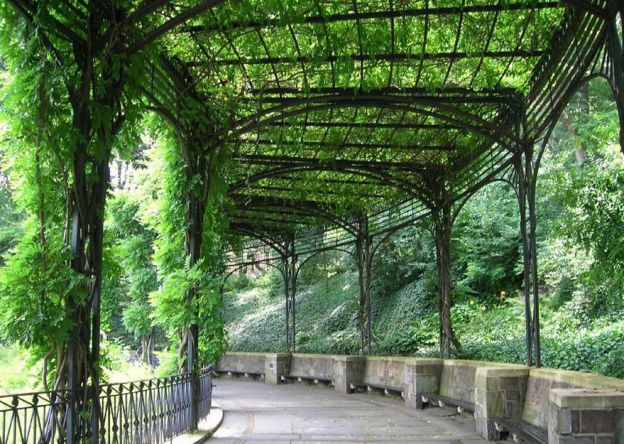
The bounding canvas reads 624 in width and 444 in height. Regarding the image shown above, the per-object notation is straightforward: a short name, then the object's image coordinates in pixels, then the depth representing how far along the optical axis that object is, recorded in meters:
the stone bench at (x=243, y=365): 21.47
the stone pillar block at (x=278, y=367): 19.77
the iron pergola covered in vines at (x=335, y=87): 5.27
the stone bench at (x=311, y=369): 18.06
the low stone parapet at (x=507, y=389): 5.42
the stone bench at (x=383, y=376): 14.13
